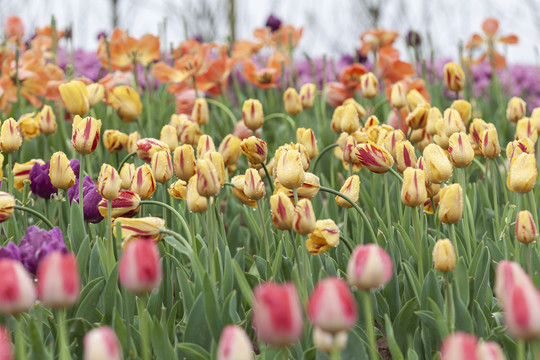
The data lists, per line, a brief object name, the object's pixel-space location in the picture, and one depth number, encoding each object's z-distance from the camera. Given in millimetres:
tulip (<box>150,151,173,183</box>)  3619
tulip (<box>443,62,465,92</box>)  4300
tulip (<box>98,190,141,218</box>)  3568
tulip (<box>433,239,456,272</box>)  3326
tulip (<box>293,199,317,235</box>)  3341
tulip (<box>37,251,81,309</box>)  3066
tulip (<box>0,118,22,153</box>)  3725
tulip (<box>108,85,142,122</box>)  4270
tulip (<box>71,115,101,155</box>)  3591
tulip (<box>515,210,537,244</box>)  3382
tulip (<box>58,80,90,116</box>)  3859
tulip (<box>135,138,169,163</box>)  3788
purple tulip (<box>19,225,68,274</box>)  3372
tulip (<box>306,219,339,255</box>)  3463
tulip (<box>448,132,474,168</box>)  3576
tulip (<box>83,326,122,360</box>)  3010
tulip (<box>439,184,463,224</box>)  3389
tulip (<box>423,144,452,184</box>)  3496
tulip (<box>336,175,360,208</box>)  3595
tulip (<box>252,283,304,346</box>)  2999
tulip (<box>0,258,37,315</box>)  3070
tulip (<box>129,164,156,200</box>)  3594
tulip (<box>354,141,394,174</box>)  3607
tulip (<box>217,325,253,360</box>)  3011
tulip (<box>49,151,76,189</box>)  3561
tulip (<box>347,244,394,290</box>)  3126
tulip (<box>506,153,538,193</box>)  3442
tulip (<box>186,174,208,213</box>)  3441
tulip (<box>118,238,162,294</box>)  3104
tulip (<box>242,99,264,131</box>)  4078
